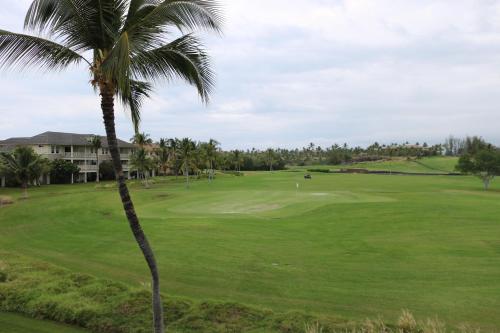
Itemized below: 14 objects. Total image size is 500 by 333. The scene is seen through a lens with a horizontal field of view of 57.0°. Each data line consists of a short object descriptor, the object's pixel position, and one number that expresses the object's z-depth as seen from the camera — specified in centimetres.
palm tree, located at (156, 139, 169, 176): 9397
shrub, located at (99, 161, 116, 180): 9012
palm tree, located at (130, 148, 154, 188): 7788
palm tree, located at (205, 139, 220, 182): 9944
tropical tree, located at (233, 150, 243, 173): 13325
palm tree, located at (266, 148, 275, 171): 14821
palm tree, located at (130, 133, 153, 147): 8150
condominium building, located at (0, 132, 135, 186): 8338
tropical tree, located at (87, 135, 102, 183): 8474
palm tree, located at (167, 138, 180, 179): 9574
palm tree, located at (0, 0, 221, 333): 853
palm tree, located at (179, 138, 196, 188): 8362
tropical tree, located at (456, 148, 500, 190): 6806
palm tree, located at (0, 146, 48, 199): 6044
